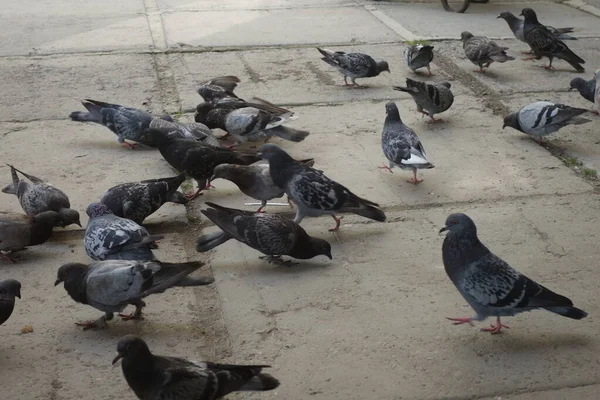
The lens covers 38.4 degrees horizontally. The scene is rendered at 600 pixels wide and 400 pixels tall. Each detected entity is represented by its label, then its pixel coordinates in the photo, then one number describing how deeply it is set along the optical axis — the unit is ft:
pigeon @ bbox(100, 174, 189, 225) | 18.76
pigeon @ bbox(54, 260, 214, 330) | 15.24
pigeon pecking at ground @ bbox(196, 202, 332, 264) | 17.46
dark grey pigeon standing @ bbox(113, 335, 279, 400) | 12.73
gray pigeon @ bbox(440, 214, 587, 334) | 14.65
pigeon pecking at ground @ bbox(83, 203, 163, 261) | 16.80
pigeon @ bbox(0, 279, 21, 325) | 15.03
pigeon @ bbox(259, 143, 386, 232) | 18.83
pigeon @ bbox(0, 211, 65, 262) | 17.89
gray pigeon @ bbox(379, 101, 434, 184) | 21.02
